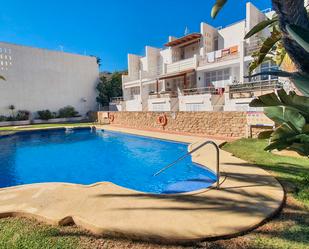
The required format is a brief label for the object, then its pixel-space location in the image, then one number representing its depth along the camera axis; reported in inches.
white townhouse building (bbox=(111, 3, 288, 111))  725.9
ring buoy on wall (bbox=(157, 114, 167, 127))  762.2
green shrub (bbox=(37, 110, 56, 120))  1277.1
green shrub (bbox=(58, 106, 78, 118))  1355.8
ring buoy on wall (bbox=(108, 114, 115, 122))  1054.7
